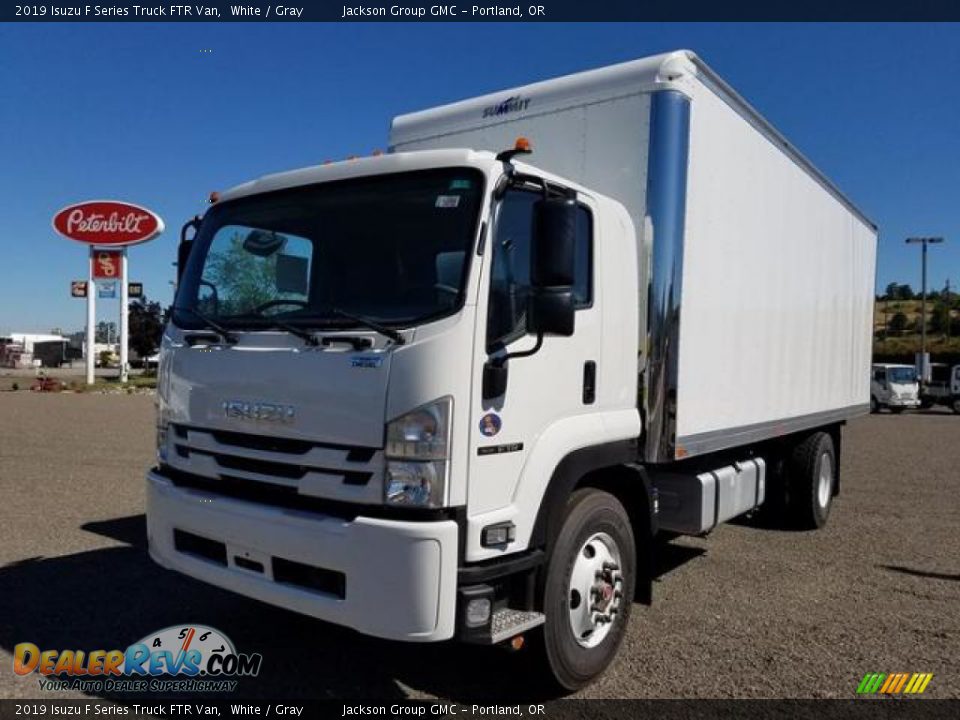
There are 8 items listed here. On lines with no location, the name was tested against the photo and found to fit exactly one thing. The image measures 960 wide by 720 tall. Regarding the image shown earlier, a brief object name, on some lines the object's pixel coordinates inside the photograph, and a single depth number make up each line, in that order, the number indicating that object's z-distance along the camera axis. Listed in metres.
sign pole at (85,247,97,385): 31.42
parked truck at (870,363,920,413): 29.84
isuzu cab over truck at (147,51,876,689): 3.08
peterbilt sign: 31.08
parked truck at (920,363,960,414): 30.94
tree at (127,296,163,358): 57.84
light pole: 43.78
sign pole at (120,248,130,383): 31.76
